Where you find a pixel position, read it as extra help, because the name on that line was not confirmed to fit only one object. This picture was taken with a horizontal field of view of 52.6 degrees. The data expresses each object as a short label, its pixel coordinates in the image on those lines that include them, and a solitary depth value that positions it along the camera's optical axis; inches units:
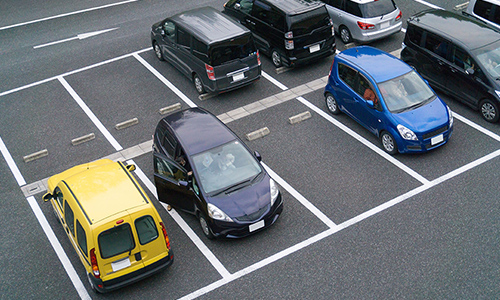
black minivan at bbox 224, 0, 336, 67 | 562.3
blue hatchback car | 440.1
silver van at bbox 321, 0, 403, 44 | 604.7
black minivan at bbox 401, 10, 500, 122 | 482.3
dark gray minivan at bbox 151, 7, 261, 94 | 521.0
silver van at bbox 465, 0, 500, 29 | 584.7
